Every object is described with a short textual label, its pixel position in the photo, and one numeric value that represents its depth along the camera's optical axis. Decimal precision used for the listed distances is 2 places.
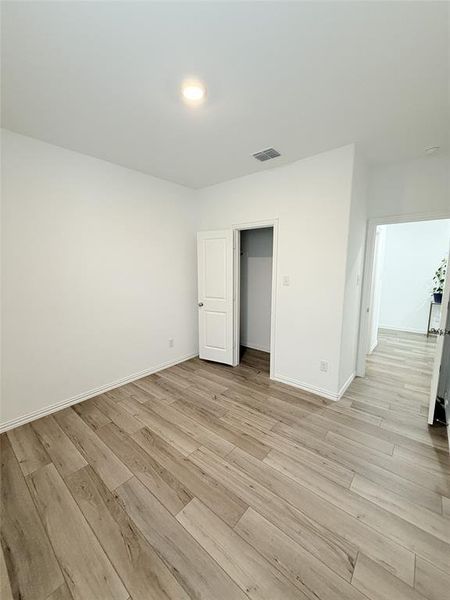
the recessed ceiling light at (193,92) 1.57
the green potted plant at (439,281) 4.90
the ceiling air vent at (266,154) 2.47
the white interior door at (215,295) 3.42
